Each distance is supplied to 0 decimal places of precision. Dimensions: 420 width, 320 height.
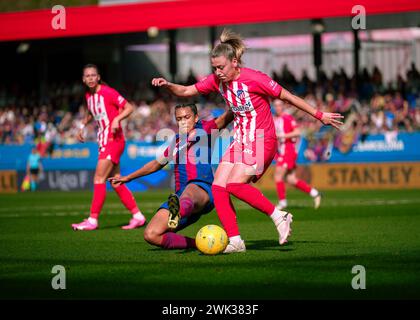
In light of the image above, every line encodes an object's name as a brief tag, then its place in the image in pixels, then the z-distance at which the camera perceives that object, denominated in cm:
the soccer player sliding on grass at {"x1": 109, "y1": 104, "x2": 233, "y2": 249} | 953
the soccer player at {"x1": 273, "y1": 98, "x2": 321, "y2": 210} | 1739
